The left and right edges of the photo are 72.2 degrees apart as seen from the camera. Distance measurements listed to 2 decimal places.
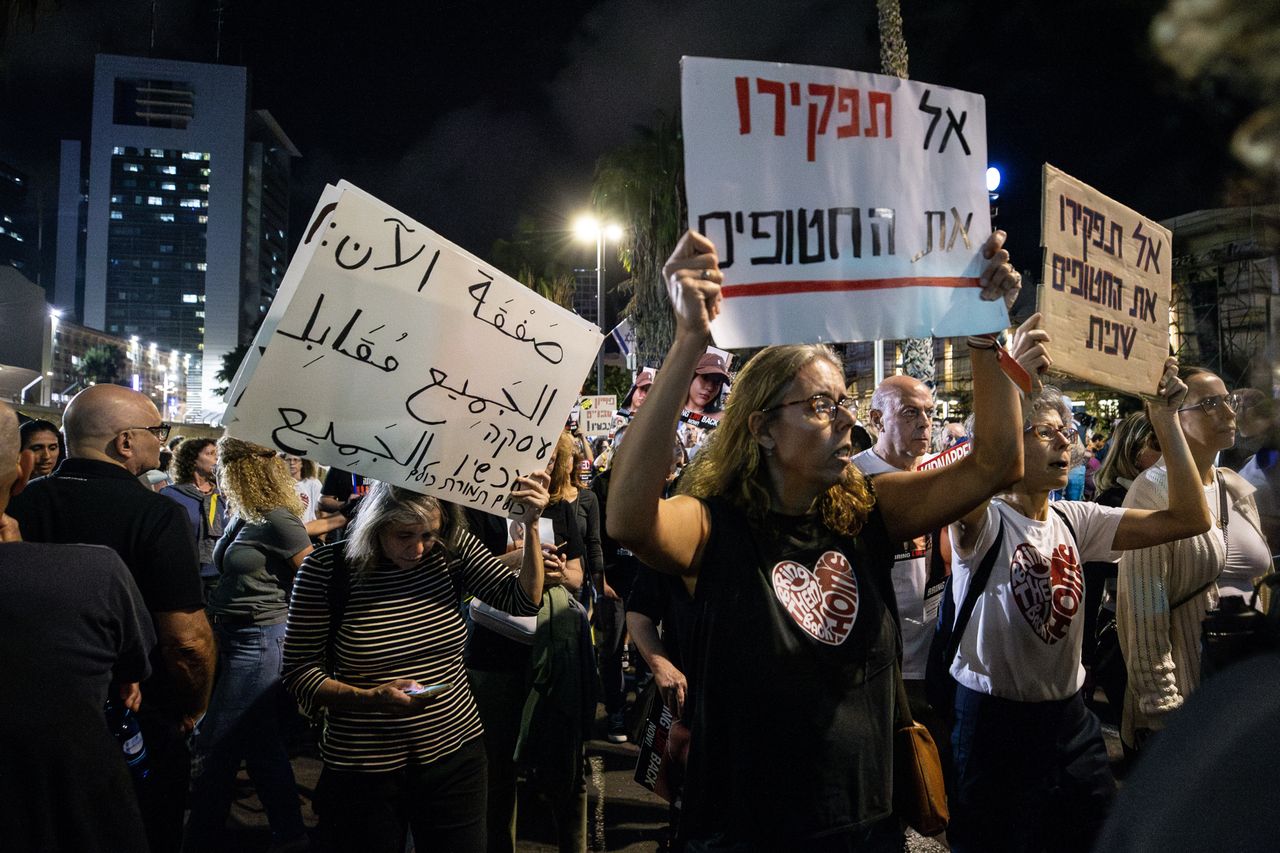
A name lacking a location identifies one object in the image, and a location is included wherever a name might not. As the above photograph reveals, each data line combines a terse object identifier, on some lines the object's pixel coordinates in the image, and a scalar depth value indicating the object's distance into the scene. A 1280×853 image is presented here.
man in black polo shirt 3.03
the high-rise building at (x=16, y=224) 179.38
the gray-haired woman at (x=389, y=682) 3.02
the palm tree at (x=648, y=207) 21.72
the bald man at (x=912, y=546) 3.90
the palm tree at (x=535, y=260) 30.81
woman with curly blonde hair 4.24
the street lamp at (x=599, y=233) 22.00
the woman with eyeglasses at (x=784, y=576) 2.05
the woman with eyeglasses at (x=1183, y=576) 3.55
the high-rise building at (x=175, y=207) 160.75
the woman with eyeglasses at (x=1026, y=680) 2.95
